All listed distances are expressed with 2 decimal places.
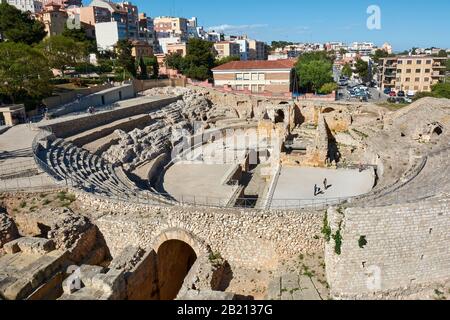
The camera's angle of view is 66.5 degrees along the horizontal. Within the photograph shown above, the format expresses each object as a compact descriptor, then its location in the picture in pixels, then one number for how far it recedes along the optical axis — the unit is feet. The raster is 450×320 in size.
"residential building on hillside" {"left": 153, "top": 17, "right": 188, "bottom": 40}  333.01
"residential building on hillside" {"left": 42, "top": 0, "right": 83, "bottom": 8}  301.51
